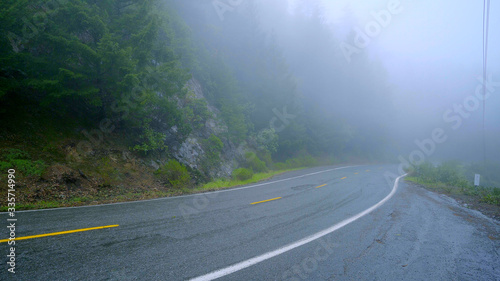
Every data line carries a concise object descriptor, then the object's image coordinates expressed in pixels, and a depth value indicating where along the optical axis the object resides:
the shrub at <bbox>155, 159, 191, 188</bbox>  9.78
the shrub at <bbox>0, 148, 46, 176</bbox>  6.92
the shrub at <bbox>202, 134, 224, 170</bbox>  14.28
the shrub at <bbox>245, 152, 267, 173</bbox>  18.24
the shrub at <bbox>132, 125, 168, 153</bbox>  10.59
